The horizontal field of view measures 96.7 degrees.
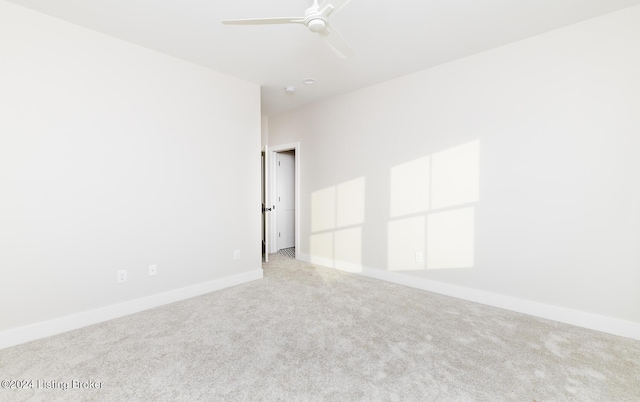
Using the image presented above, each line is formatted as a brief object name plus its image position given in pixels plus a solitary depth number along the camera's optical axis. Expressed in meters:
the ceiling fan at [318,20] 1.69
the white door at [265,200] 4.58
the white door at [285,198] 5.76
